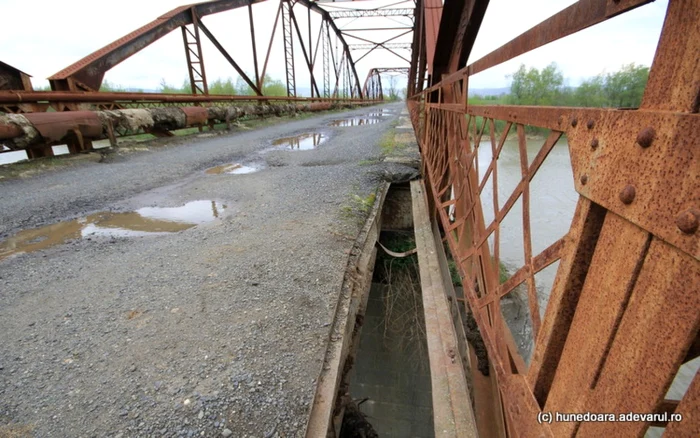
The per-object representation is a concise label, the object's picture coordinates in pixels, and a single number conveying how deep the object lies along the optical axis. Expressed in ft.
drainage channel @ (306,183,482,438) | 5.26
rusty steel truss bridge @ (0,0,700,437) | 1.56
